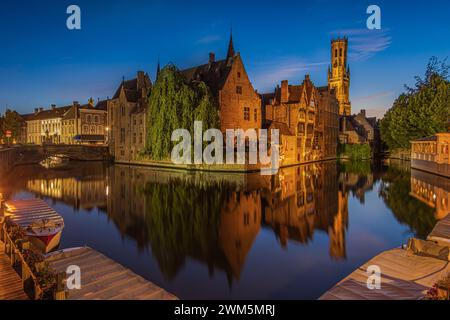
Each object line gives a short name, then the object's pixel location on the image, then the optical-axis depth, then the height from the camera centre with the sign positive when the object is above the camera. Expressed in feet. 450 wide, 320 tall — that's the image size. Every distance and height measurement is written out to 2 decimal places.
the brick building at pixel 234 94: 149.89 +26.58
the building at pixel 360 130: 261.24 +15.75
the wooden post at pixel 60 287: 21.44 -9.63
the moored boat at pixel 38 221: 40.22 -10.55
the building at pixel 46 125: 271.90 +21.34
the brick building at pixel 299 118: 172.66 +17.39
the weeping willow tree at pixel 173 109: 132.93 +17.27
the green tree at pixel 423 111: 150.34 +19.61
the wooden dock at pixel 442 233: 39.93 -11.69
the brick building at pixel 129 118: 177.68 +17.72
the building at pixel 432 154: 116.16 -2.80
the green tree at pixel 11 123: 271.08 +22.32
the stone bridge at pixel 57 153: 192.38 -2.72
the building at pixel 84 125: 244.83 +19.36
